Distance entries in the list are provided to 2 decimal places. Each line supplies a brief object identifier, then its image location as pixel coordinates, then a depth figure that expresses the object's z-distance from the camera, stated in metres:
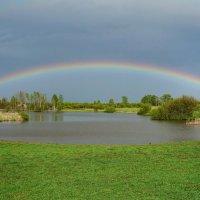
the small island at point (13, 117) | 69.06
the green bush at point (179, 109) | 77.19
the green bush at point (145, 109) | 106.65
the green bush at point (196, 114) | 72.84
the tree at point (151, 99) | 160.35
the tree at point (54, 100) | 148.27
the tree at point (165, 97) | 128.52
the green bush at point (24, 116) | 70.94
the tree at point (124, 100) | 176.38
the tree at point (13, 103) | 121.44
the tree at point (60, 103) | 154.80
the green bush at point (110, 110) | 141.50
